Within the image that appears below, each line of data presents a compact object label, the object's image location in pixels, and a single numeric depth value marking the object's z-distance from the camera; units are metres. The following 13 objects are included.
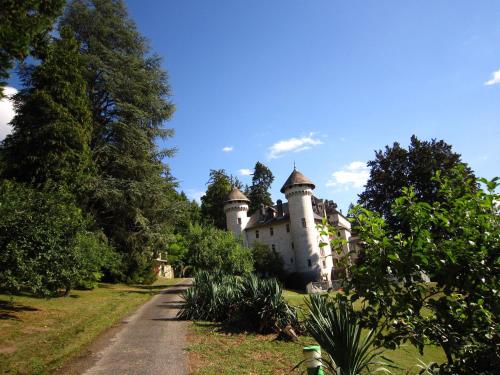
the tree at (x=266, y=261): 40.03
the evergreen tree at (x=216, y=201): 58.75
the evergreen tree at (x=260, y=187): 64.19
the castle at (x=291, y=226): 43.38
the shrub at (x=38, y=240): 11.59
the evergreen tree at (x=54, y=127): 20.20
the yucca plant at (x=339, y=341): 4.81
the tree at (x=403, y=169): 30.23
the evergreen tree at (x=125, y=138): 25.73
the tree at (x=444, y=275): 2.83
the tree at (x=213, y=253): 25.55
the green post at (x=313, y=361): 4.36
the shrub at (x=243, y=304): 11.52
